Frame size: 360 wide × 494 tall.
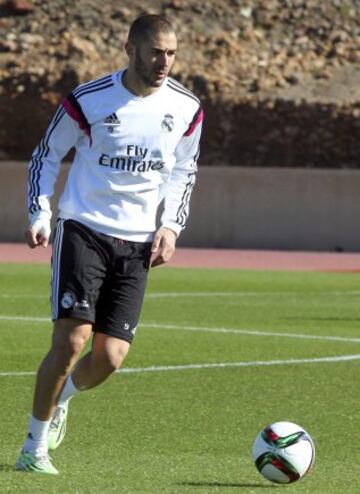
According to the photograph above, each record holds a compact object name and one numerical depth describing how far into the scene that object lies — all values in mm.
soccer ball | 14930
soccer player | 15352
